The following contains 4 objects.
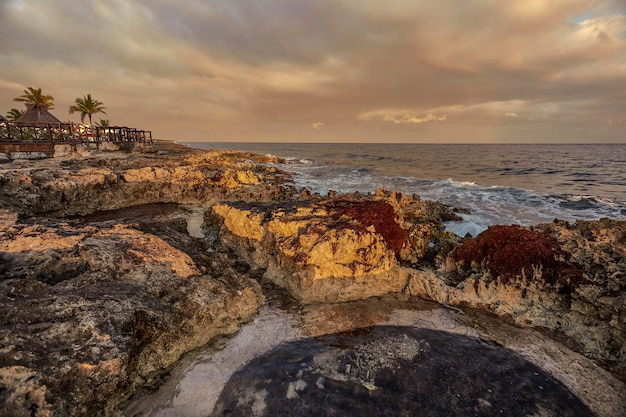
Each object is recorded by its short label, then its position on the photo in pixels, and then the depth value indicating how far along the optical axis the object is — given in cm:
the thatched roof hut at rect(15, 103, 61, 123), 4156
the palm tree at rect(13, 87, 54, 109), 4123
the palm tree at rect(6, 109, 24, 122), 5088
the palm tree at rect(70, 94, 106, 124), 5256
